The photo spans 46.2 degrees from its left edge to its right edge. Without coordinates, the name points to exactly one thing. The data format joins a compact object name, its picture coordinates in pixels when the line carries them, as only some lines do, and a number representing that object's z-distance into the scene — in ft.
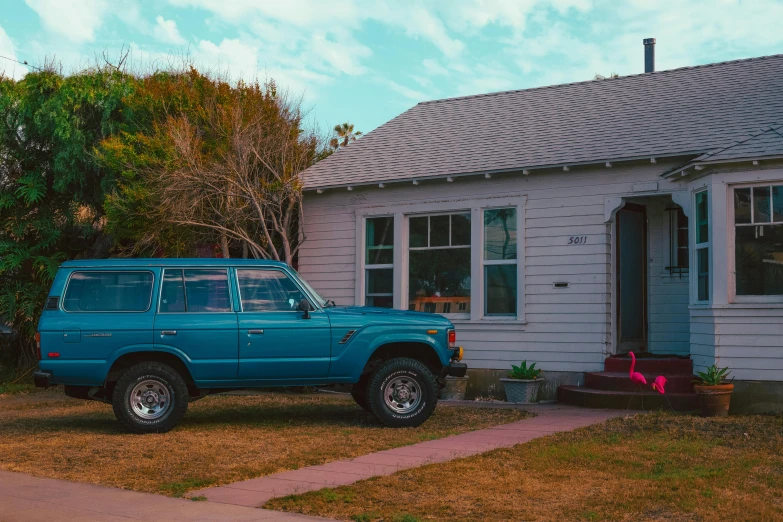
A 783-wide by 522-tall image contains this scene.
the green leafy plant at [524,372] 44.27
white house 39.04
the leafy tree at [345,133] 104.58
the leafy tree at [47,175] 58.03
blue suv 32.96
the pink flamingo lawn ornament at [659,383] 36.87
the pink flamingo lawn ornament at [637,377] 37.32
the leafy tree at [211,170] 48.93
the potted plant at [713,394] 36.60
